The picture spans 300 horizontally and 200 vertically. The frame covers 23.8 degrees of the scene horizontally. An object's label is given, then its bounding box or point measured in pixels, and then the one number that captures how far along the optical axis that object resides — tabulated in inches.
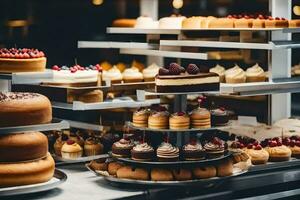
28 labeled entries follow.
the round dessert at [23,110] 186.5
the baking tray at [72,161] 220.4
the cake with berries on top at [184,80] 200.2
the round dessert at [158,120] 201.2
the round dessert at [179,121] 198.4
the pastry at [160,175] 193.0
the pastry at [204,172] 195.8
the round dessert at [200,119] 200.1
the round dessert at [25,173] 183.6
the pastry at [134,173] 193.5
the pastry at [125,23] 310.7
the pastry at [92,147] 225.5
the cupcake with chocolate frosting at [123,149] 200.5
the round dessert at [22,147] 186.1
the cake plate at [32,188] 179.9
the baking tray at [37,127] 184.5
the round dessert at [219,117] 205.6
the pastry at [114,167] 198.4
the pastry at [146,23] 284.7
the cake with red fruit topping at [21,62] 200.5
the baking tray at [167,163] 194.7
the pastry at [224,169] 199.0
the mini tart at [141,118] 204.7
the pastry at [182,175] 194.1
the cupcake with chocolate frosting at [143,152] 196.2
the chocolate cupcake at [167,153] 194.9
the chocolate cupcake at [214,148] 200.7
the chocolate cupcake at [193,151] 196.4
